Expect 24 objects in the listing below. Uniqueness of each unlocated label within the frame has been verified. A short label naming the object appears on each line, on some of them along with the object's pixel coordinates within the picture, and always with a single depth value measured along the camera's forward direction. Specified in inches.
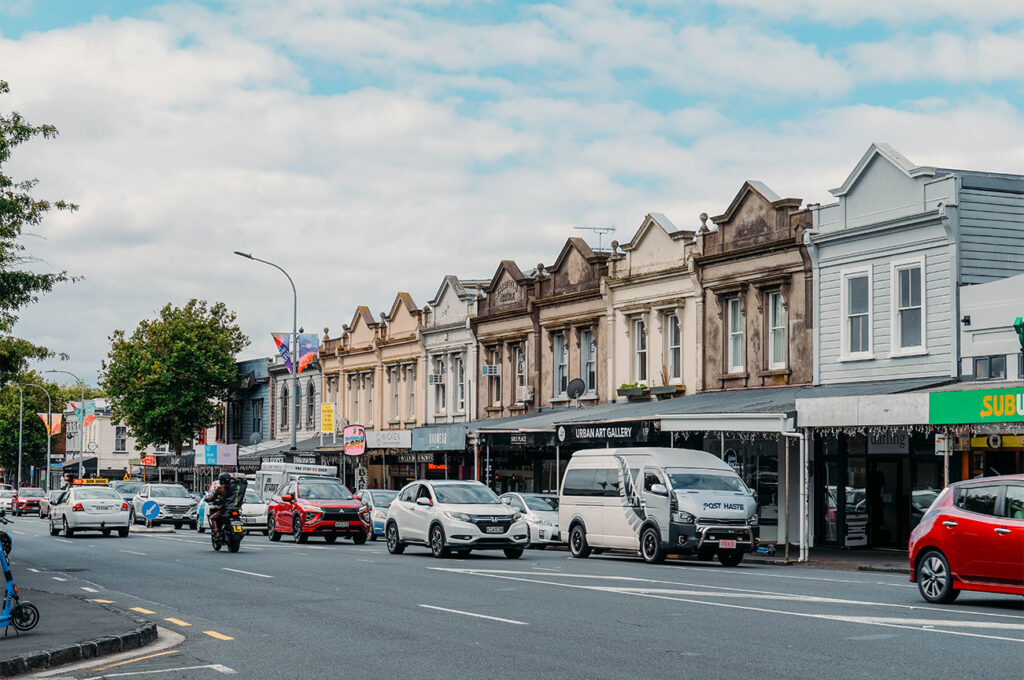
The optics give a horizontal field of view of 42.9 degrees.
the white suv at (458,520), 1013.8
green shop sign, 827.4
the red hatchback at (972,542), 577.6
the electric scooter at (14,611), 485.3
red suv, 1299.2
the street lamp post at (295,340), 1847.9
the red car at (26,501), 2645.9
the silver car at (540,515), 1278.3
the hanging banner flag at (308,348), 1929.1
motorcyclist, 1134.4
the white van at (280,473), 1739.7
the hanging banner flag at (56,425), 3466.5
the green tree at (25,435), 4259.4
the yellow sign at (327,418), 2094.0
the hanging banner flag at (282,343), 1915.6
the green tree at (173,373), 2694.4
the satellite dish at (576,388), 1544.0
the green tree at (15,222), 868.6
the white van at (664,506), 938.7
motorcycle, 1117.7
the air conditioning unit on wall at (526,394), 1702.8
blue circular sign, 1731.1
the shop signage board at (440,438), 1595.7
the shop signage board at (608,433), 1177.4
